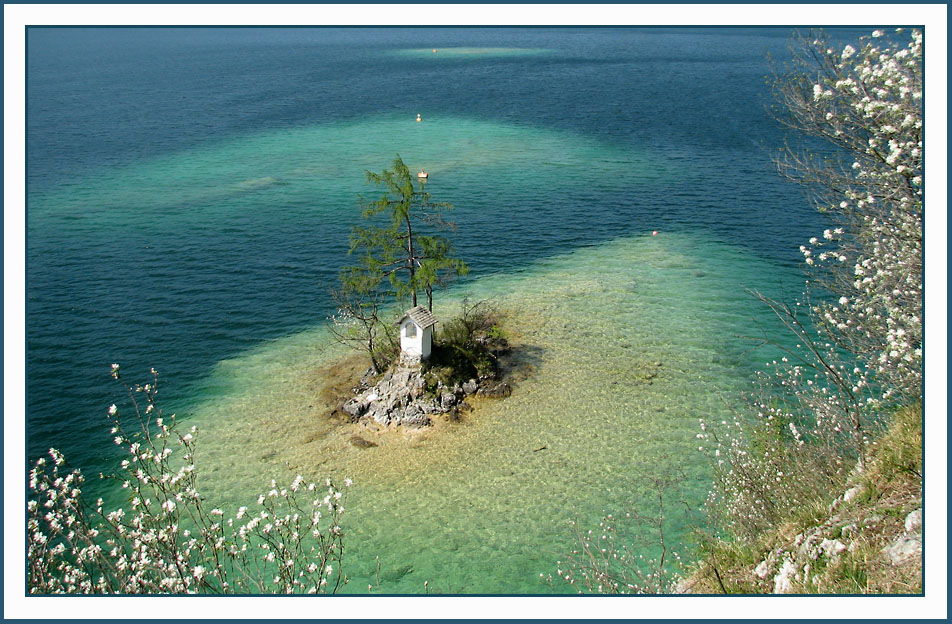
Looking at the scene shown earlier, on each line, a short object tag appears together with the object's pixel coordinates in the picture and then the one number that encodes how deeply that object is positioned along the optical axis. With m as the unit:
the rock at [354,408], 28.27
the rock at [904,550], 12.73
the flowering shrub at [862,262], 15.73
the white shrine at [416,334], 28.81
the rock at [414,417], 27.83
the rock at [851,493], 15.51
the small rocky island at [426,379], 28.31
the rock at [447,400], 28.66
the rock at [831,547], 13.66
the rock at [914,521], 13.14
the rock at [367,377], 30.14
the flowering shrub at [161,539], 13.11
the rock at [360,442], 26.59
